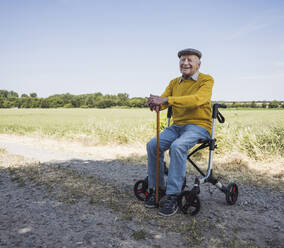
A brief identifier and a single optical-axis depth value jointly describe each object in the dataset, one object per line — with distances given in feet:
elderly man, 9.81
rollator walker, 9.60
